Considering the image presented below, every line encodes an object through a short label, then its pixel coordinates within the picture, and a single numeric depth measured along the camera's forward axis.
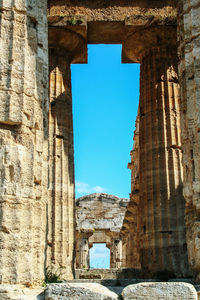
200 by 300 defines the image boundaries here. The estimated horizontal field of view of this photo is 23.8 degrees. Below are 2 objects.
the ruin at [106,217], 35.38
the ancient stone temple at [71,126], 7.73
